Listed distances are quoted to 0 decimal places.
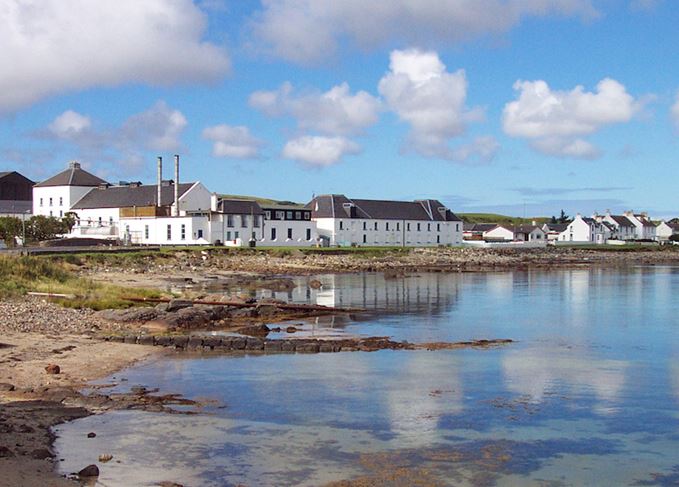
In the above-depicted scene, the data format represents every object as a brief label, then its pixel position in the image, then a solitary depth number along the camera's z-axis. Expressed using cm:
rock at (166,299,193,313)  2694
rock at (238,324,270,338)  2493
